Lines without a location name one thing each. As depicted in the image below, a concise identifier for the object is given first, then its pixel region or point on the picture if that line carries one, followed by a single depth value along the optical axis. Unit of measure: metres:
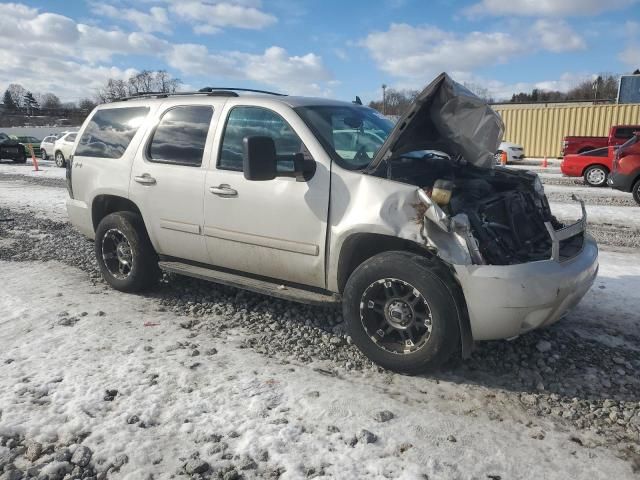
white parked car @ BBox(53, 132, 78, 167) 22.45
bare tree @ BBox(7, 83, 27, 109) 97.70
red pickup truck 19.31
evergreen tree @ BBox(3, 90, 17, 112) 77.98
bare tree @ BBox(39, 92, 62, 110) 95.50
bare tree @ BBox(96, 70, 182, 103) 76.68
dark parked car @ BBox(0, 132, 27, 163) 25.11
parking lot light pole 57.89
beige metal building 26.47
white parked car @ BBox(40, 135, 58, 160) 26.52
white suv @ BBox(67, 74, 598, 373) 3.33
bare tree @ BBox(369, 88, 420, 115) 52.82
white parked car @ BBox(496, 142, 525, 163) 24.64
